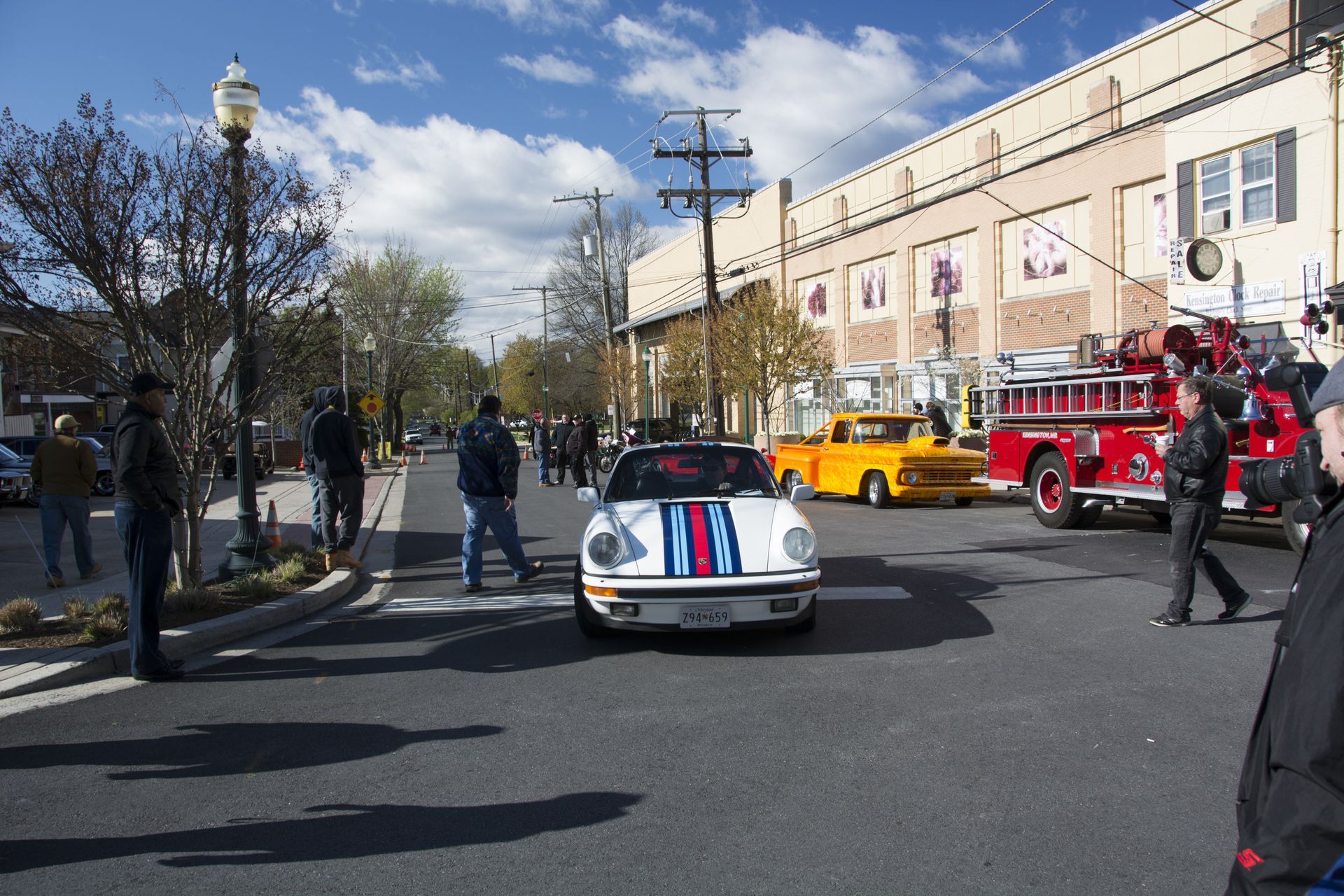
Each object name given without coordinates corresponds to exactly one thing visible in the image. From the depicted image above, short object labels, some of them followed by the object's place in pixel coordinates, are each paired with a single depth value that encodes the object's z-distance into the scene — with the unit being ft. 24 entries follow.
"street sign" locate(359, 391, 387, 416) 99.81
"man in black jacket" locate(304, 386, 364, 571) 31.58
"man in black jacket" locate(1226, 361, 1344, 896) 5.46
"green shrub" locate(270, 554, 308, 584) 28.86
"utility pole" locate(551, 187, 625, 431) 163.84
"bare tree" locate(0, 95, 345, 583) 22.72
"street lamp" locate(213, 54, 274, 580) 25.72
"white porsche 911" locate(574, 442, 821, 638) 20.26
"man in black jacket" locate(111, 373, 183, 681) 18.95
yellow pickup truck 51.83
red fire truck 33.01
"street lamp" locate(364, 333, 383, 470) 103.35
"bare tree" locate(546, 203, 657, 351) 236.22
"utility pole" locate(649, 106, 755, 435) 96.37
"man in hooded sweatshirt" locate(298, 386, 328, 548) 32.50
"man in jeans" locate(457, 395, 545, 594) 28.37
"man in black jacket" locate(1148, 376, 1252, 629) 21.59
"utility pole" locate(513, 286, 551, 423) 173.06
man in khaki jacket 30.32
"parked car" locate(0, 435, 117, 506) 71.20
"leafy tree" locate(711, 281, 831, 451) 97.14
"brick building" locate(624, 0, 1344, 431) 56.80
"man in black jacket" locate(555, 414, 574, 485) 78.28
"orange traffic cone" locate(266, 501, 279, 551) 36.86
